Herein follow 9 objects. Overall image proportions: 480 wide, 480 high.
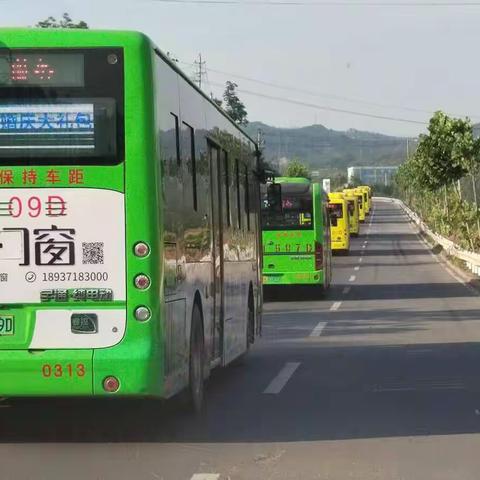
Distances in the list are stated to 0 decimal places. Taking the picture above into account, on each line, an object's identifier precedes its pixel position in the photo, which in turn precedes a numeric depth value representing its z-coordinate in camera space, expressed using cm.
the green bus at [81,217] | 764
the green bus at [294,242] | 2569
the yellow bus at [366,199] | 10519
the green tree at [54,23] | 2764
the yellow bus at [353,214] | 6762
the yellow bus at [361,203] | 9589
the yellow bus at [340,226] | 5009
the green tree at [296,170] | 12131
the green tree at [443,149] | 4169
